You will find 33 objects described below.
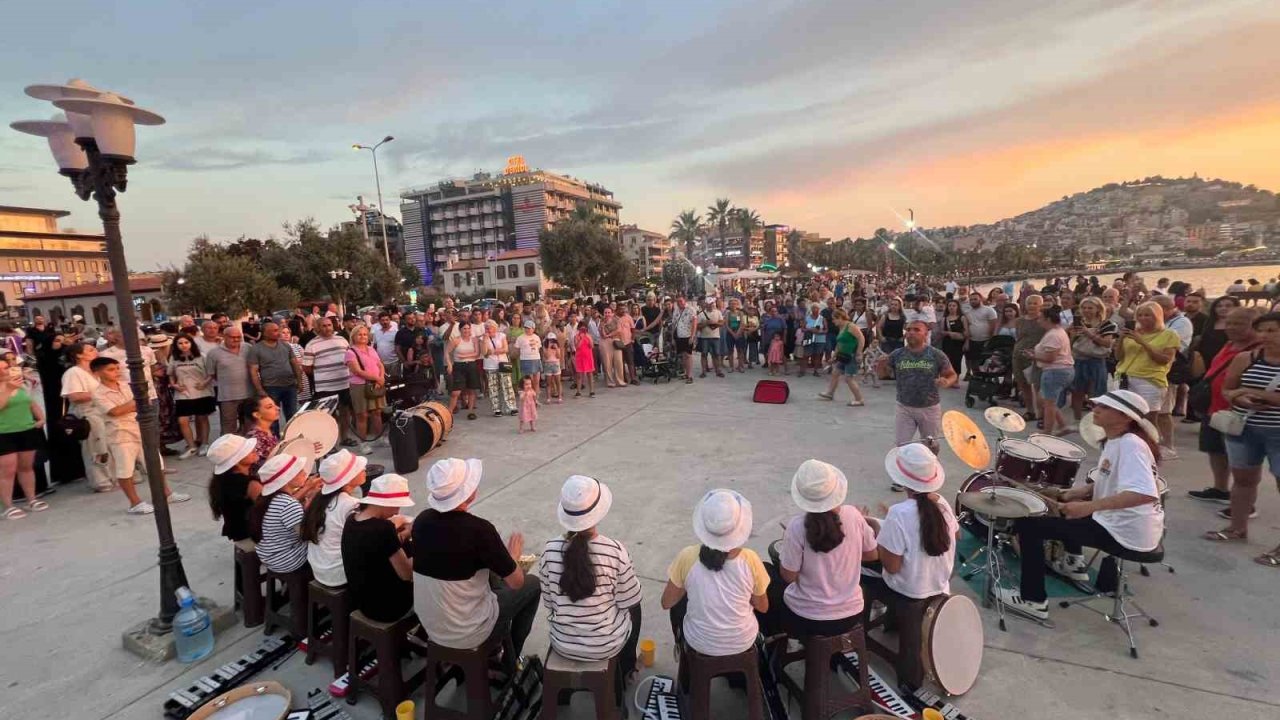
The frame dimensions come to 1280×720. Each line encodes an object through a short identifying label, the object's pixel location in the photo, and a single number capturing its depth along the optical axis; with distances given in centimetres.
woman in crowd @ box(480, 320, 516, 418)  973
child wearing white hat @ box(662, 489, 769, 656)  261
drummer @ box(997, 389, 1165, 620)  339
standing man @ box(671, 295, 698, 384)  1232
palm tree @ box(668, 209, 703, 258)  8719
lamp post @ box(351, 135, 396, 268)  3001
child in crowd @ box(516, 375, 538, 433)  869
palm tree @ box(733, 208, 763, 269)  8511
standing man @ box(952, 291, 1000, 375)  996
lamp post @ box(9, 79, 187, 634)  340
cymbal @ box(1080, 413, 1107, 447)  400
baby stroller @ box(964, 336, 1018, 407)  898
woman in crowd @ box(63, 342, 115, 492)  608
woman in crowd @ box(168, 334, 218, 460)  788
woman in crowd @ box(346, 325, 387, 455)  796
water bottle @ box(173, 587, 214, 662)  362
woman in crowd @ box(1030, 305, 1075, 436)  707
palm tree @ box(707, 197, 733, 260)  8350
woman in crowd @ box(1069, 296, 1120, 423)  724
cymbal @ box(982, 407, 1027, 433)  390
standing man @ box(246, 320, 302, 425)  753
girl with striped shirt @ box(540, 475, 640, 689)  274
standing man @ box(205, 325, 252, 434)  737
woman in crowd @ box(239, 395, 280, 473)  510
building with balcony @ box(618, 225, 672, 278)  9781
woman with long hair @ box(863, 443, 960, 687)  295
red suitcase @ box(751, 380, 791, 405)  996
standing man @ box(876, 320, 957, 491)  573
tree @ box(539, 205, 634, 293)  5106
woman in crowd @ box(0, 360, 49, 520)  584
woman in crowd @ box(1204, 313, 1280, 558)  424
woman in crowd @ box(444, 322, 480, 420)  949
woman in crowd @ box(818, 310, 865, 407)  955
